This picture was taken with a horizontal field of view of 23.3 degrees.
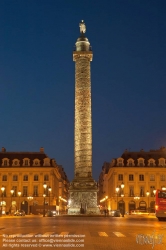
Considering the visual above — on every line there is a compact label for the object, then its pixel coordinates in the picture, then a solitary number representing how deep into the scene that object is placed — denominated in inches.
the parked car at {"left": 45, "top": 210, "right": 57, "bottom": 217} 1545.3
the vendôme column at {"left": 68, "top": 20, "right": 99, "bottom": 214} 1716.3
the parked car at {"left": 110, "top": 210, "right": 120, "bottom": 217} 1570.1
